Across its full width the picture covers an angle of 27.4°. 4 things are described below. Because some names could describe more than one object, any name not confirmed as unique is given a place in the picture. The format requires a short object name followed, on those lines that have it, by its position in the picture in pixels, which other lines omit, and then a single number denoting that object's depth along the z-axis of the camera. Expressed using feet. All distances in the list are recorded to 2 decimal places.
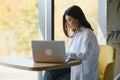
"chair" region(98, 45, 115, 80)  7.79
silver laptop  6.81
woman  7.36
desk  6.36
